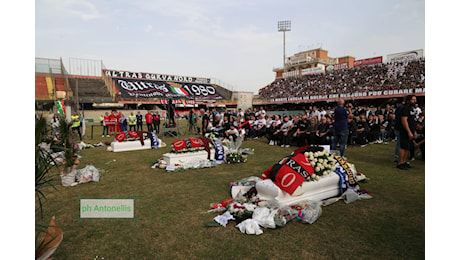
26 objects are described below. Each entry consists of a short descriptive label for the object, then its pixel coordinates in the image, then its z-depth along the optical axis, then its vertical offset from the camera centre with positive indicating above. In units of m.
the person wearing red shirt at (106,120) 16.56 +0.11
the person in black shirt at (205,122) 16.47 +0.01
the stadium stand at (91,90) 34.71 +4.65
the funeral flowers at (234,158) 8.34 -1.15
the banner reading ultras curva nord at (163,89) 41.72 +5.77
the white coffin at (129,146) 11.19 -1.04
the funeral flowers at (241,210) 4.09 -1.41
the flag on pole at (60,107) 14.92 +0.84
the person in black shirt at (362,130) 11.38 -0.32
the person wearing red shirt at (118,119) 17.32 +0.19
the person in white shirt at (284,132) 12.04 -0.46
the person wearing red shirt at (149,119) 17.62 +0.20
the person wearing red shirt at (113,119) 16.94 +0.18
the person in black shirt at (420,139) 7.80 -0.50
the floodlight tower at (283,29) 61.26 +22.08
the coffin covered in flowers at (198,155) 7.80 -1.04
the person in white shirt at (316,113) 15.52 +0.57
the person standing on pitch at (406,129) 6.56 -0.16
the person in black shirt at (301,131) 11.60 -0.40
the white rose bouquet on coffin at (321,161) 4.84 -0.74
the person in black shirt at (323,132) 10.78 -0.39
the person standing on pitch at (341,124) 7.77 -0.04
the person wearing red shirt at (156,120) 17.31 +0.13
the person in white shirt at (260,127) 14.72 -0.27
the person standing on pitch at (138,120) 18.06 +0.13
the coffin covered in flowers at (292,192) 4.00 -1.29
